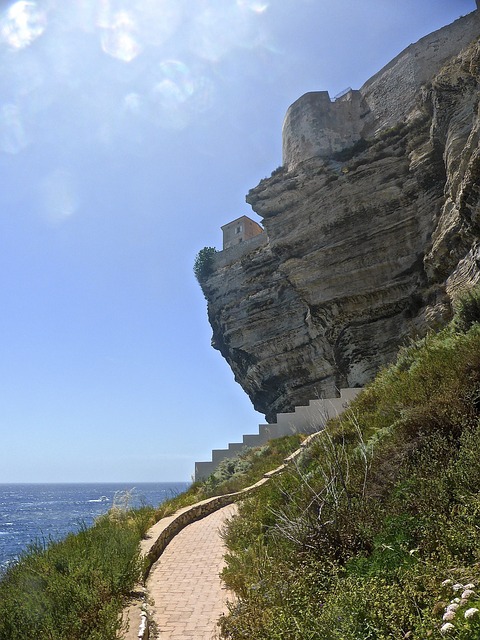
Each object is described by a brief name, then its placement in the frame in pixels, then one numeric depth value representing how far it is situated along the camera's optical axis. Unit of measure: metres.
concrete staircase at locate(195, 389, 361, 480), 14.99
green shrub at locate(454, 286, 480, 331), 9.82
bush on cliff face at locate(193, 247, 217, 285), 36.00
